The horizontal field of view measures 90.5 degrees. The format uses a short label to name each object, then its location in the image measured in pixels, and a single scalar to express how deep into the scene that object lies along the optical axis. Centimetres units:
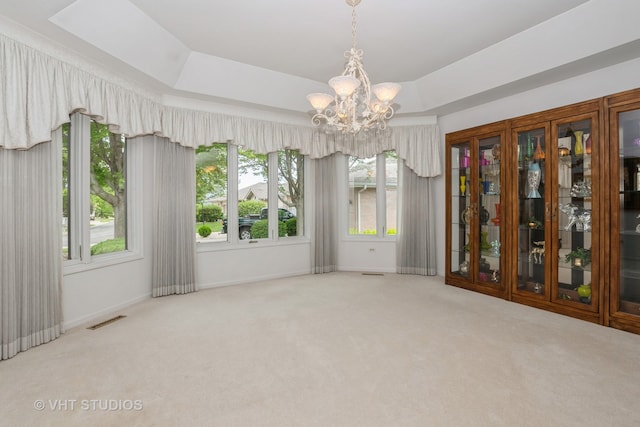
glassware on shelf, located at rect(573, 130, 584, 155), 324
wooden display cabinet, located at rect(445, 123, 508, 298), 399
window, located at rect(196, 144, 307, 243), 465
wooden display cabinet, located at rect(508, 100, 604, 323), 309
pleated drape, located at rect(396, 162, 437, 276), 518
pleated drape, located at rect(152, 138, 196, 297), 405
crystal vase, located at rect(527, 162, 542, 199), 359
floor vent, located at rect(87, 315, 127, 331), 307
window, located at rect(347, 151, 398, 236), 556
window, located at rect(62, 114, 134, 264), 325
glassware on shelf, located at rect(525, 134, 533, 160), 365
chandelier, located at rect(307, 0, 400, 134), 247
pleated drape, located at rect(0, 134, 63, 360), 246
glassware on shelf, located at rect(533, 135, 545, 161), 354
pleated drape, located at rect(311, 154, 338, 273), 532
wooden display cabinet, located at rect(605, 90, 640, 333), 288
